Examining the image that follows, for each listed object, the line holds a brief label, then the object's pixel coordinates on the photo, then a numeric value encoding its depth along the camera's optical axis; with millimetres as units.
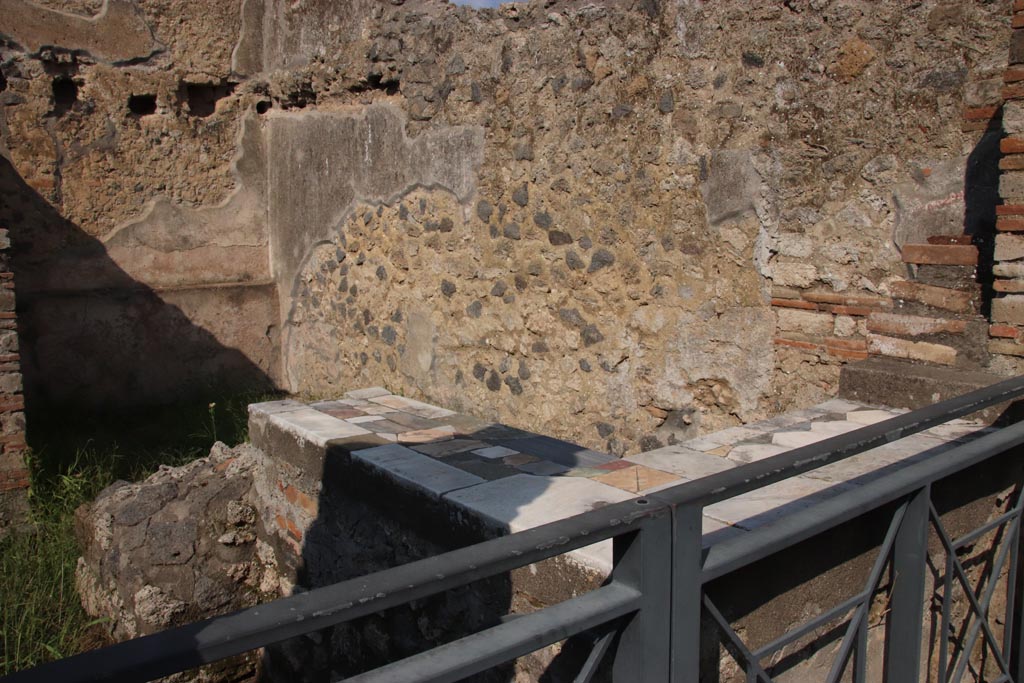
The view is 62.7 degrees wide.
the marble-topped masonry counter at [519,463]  2139
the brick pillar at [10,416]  4184
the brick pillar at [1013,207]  2715
